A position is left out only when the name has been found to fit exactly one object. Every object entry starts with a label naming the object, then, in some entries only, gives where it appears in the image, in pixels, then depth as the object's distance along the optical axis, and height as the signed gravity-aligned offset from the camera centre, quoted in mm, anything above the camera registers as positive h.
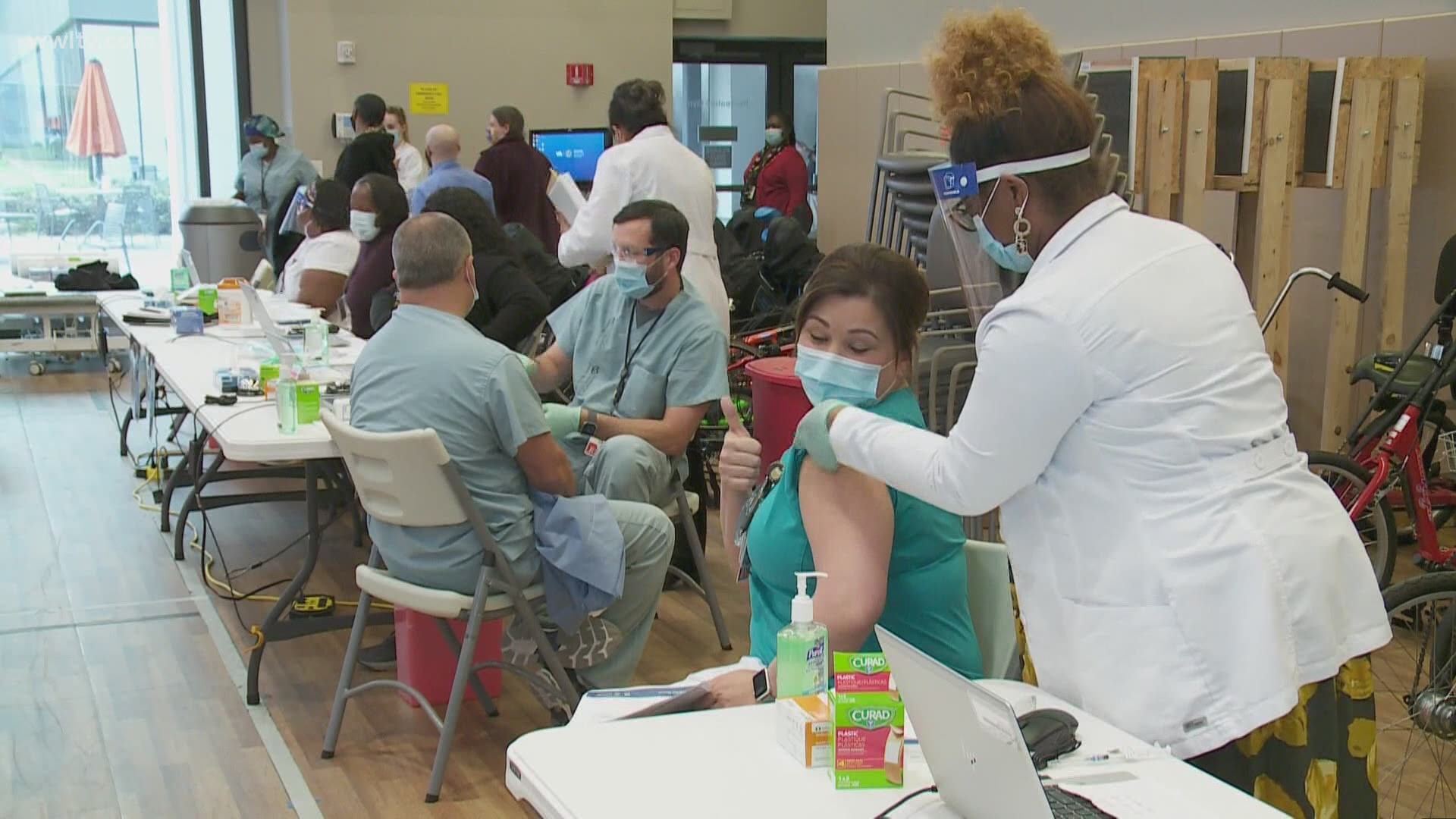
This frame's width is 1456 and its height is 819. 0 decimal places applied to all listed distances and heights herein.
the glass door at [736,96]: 11297 +504
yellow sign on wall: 10016 +421
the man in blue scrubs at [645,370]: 3998 -619
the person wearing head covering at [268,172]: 9109 -94
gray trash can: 8938 -479
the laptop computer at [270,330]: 4719 -581
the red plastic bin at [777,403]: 4270 -745
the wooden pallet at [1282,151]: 4523 +25
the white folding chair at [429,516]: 3104 -810
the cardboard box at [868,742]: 1658 -681
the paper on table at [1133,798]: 1528 -702
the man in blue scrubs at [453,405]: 3258 -570
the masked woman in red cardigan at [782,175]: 9651 -115
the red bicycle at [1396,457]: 4199 -913
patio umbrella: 9773 +255
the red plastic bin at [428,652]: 3725 -1311
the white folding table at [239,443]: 3629 -732
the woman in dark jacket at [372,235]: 5417 -299
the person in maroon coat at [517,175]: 7641 -93
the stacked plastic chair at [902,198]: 4582 -136
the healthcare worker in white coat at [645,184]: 5289 -95
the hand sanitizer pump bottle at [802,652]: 1823 -635
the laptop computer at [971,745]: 1381 -601
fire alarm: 10398 +619
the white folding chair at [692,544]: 4129 -1133
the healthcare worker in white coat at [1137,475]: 1665 -382
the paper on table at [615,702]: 1930 -755
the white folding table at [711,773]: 1604 -735
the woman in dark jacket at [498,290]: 4852 -455
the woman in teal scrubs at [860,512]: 2084 -533
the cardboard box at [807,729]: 1710 -694
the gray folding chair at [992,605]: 2279 -724
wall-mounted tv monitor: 9648 +69
